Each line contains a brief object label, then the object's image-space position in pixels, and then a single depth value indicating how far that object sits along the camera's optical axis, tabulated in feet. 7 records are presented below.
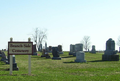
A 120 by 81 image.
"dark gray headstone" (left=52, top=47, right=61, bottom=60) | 98.96
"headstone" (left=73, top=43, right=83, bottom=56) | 122.62
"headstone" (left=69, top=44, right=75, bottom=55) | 140.36
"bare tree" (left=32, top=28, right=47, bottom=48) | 239.09
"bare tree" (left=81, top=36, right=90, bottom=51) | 310.45
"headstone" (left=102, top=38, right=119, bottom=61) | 86.53
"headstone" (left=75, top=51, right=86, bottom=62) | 78.50
